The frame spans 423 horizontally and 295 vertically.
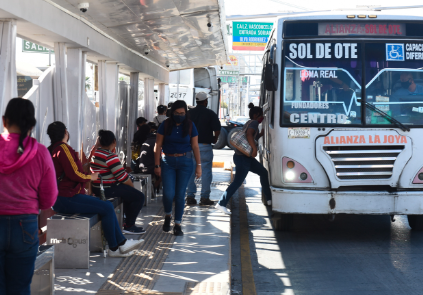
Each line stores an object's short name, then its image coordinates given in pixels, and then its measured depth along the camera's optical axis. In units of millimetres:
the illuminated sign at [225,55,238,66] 45075
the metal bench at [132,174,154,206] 9023
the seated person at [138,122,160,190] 9945
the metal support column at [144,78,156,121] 17381
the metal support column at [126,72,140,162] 14023
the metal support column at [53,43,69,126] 8188
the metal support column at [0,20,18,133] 6258
